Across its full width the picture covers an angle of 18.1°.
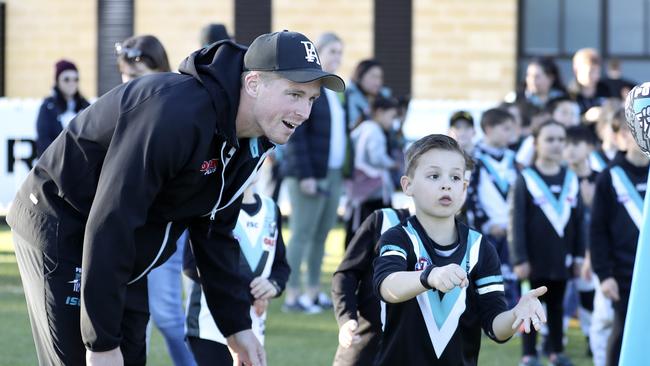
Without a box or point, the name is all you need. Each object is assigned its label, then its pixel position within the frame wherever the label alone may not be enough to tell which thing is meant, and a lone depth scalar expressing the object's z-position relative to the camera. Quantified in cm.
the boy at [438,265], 746
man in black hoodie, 611
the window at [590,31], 3040
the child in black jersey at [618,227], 1106
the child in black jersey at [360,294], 818
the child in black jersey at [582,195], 1405
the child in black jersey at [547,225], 1291
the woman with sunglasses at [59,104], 1620
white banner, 2320
